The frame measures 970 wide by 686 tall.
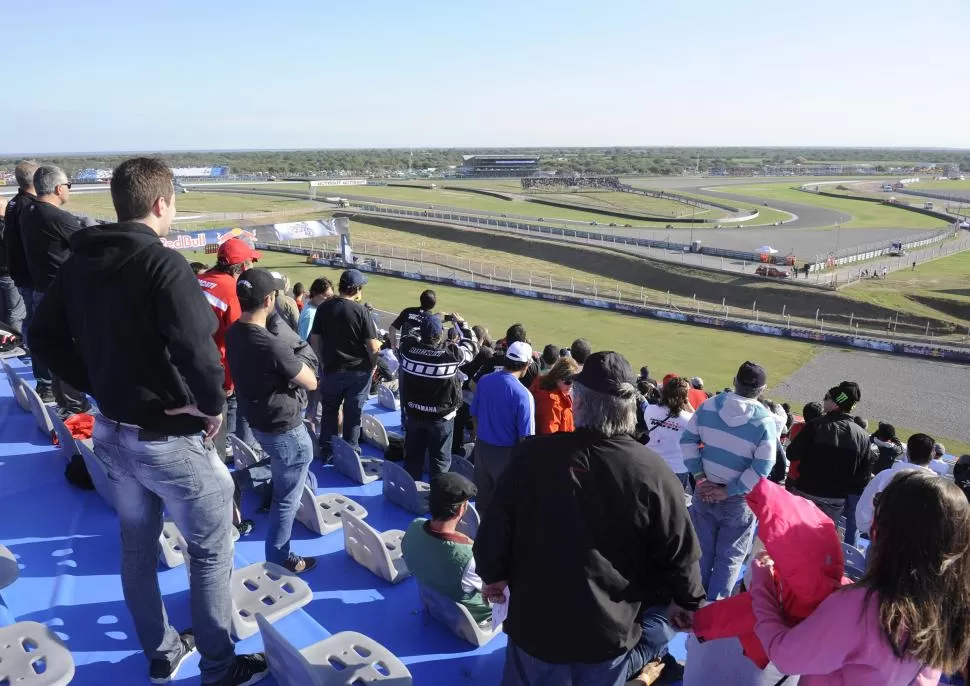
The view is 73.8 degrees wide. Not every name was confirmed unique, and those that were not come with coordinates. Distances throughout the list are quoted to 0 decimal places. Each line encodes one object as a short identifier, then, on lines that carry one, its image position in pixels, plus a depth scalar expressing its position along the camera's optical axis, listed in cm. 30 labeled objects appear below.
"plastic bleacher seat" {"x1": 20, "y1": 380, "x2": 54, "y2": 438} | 625
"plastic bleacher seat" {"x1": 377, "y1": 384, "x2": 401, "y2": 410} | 930
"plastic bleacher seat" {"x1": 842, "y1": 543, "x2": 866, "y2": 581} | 474
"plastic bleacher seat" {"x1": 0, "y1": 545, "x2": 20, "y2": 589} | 337
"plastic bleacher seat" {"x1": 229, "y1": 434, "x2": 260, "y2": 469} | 552
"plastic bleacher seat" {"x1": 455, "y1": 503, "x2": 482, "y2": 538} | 480
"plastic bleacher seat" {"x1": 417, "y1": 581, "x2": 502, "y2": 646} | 369
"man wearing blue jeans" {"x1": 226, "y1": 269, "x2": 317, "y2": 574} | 385
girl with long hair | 195
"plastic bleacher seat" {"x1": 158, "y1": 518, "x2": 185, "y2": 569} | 429
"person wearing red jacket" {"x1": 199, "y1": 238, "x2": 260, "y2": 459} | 482
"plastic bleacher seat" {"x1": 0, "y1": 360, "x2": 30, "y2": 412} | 703
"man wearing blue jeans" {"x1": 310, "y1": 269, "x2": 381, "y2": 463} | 613
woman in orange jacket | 544
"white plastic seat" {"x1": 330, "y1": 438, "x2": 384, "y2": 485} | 596
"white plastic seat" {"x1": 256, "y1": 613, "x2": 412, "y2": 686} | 284
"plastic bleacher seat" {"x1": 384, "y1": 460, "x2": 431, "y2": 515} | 542
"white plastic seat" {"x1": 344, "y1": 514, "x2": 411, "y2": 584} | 426
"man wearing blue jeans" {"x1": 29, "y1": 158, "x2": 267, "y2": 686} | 251
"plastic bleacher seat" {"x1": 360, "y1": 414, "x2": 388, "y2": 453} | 714
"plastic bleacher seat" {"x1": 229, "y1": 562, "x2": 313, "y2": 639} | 364
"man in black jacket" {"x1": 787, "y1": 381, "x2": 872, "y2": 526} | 564
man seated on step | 366
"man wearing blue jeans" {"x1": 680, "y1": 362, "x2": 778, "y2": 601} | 416
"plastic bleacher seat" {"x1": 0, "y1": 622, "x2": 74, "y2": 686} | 293
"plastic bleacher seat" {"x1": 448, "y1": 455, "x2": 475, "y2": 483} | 625
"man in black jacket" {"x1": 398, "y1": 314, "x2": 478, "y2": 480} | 567
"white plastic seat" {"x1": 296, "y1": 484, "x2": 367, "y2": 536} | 489
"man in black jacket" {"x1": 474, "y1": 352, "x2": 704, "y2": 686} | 229
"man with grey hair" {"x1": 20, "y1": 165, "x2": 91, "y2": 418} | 498
